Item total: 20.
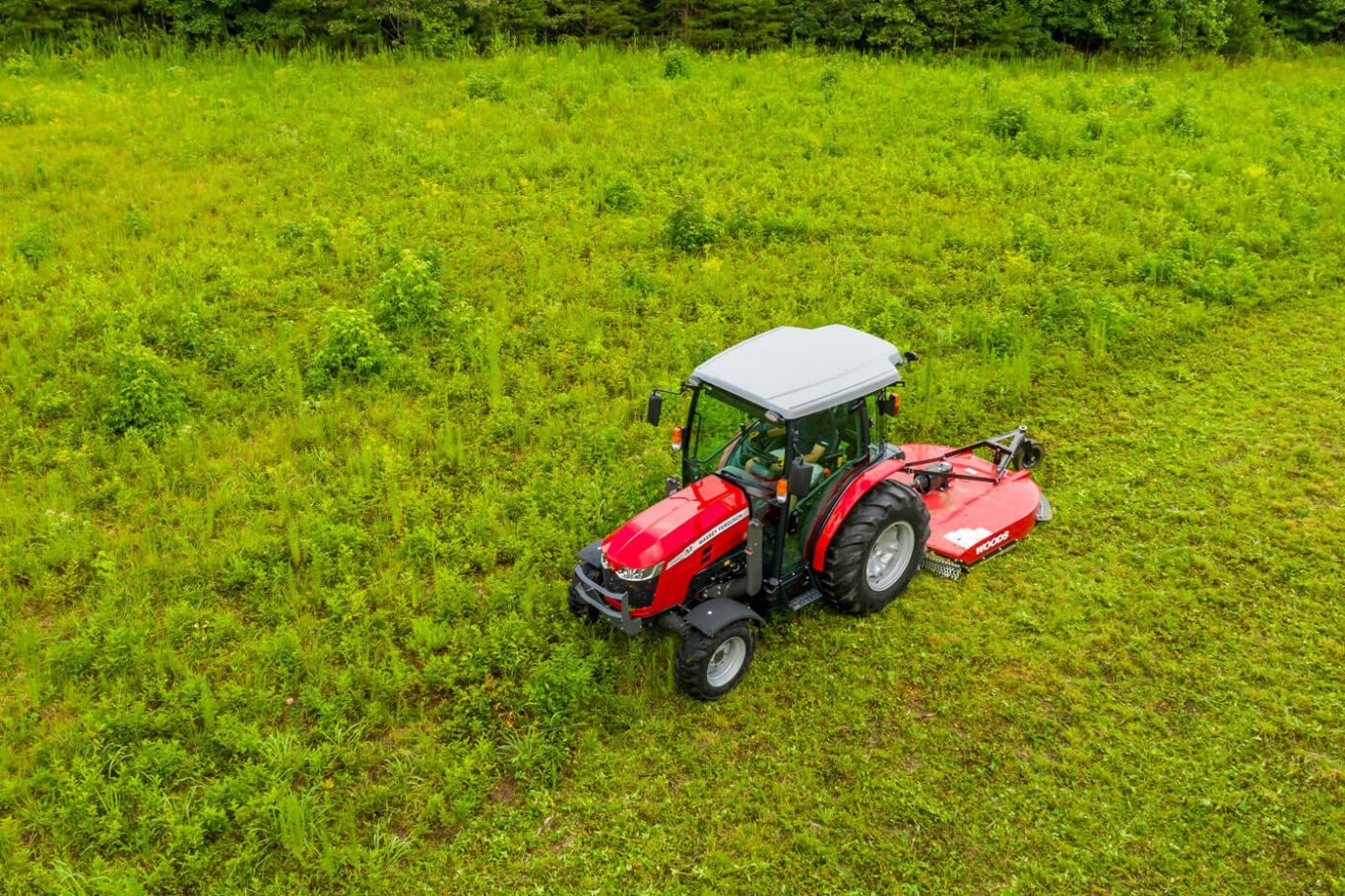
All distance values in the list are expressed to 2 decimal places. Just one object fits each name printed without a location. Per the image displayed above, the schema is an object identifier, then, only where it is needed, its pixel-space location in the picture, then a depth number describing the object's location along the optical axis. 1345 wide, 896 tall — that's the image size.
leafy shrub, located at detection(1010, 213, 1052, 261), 13.69
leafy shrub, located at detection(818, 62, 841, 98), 19.34
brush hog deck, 8.46
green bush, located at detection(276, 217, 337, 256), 13.27
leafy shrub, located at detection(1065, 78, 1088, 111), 18.61
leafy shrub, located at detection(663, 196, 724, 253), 13.76
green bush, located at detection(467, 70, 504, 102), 18.45
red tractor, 7.04
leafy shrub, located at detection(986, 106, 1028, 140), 17.12
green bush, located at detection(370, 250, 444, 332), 11.67
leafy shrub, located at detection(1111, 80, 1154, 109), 18.69
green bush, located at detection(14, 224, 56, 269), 12.47
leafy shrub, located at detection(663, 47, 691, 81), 20.14
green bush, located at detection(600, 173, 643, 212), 14.90
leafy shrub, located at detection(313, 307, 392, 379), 10.80
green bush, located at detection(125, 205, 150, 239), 13.34
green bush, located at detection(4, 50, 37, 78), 18.31
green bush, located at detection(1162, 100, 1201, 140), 17.53
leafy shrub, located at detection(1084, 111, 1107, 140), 17.23
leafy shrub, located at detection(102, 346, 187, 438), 9.77
